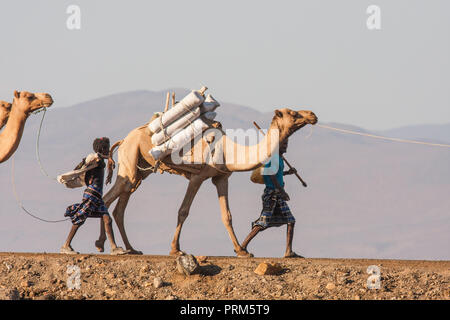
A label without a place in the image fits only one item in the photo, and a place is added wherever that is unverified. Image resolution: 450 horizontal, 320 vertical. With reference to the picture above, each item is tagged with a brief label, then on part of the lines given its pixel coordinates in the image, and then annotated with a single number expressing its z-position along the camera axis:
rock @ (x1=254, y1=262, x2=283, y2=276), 17.27
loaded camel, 19.64
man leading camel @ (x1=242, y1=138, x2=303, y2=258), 19.55
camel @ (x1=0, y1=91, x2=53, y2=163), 19.28
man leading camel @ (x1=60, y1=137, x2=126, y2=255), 19.33
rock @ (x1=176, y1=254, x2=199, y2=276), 17.25
